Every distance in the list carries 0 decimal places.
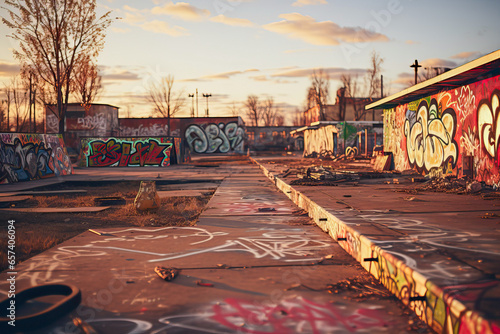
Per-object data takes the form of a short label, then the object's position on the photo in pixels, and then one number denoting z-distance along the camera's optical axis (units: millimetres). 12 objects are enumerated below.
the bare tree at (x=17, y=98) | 57594
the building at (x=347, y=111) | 67500
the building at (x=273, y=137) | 61688
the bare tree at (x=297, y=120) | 114112
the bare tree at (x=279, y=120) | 106219
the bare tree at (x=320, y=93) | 62031
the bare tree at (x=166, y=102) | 58131
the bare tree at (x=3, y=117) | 61875
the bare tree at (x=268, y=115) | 103375
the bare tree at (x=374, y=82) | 56488
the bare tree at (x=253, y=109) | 99812
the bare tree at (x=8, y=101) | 58112
